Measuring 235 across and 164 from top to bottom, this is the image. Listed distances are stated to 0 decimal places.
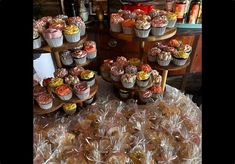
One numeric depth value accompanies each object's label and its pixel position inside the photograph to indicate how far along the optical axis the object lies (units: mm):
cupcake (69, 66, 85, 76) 1252
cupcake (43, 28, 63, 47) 1014
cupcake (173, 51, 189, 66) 1265
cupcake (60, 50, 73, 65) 1295
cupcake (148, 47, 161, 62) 1342
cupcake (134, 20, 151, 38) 1137
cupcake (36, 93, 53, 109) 1103
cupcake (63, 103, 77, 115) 1248
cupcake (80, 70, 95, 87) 1223
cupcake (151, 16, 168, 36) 1156
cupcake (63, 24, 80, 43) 1076
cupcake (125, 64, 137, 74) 1273
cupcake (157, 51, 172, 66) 1275
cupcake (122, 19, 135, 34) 1188
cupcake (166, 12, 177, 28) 1231
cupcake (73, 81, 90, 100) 1144
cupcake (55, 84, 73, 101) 1123
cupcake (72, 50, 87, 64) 1277
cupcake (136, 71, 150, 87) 1231
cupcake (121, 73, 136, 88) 1229
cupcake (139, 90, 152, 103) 1331
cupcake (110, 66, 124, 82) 1277
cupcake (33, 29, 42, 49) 995
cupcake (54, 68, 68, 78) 1227
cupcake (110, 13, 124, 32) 1217
